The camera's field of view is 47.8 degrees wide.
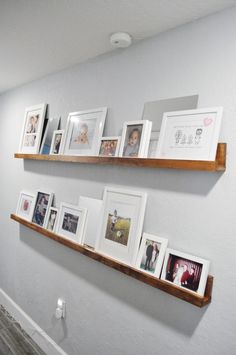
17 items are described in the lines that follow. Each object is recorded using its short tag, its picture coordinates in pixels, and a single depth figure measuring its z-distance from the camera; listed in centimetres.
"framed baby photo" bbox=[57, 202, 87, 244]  169
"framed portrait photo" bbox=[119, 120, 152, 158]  136
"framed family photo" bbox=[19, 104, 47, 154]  222
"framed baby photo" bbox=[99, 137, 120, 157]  153
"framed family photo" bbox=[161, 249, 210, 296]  112
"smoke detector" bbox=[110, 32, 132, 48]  145
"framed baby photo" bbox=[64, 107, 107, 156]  168
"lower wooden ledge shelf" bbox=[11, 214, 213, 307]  109
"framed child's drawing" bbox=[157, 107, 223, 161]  112
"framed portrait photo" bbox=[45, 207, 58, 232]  193
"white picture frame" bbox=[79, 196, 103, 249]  161
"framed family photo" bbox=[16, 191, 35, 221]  224
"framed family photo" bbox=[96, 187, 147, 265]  137
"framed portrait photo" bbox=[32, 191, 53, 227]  205
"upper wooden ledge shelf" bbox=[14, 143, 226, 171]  109
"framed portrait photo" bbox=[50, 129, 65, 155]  194
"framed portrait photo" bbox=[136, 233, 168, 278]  125
